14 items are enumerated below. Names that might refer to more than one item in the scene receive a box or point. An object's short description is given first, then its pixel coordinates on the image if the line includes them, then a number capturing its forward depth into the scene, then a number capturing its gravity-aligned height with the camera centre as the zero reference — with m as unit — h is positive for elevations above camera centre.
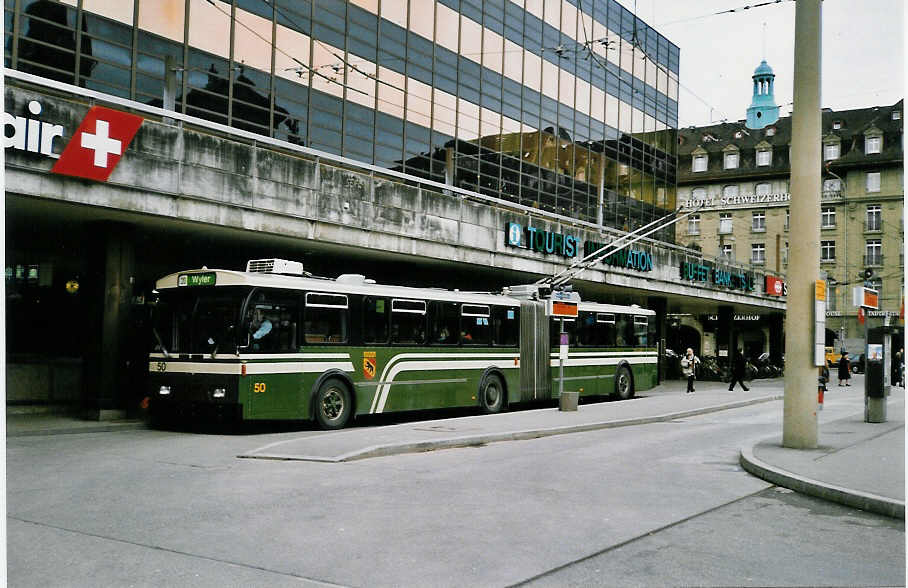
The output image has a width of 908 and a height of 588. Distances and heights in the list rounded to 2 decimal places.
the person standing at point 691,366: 33.62 -1.28
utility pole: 12.55 +1.39
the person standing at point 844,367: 40.31 -1.37
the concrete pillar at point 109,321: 18.78 -0.09
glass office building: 20.69 +7.17
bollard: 21.61 -1.70
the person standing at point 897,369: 43.41 -1.50
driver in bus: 16.30 -0.08
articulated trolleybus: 16.31 -0.47
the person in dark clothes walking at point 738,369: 34.88 -1.37
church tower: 43.34 +17.11
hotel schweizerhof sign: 80.00 +11.87
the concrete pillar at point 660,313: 42.44 +0.85
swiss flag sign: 16.12 +3.11
